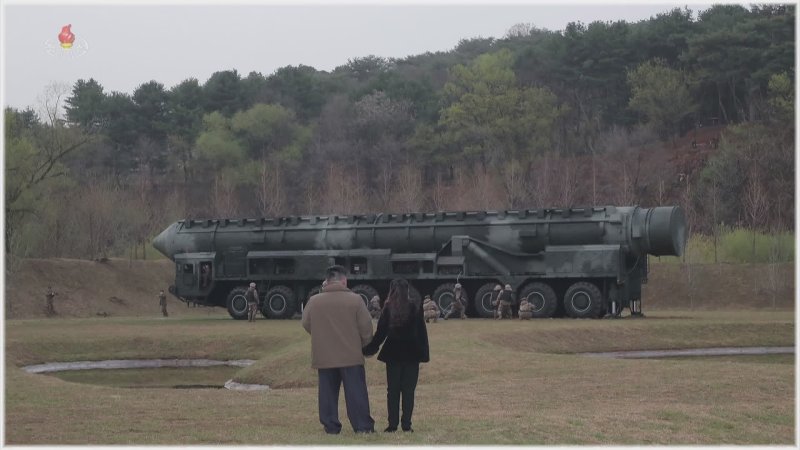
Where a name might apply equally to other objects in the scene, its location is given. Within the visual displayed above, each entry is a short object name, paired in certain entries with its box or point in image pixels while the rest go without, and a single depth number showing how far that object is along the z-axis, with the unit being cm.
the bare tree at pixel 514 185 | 7356
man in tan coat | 1634
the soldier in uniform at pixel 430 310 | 3956
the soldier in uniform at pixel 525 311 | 4194
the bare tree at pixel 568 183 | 7212
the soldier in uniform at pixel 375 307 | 4062
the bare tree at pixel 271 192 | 7775
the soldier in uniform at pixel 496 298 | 4288
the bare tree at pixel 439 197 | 7656
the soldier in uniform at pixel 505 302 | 4262
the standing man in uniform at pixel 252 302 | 4419
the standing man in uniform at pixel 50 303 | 5169
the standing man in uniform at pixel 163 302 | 5023
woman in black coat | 1650
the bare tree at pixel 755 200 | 6462
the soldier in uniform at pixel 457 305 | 4312
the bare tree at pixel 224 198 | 8006
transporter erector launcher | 4294
